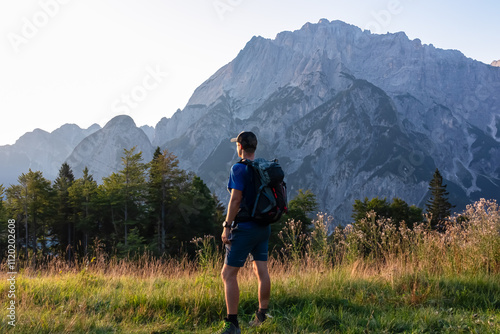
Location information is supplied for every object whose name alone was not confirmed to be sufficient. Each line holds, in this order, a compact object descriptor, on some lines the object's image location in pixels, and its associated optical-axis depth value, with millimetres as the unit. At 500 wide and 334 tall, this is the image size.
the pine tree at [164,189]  36531
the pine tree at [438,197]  55844
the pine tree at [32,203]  37156
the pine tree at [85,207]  38250
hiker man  3947
